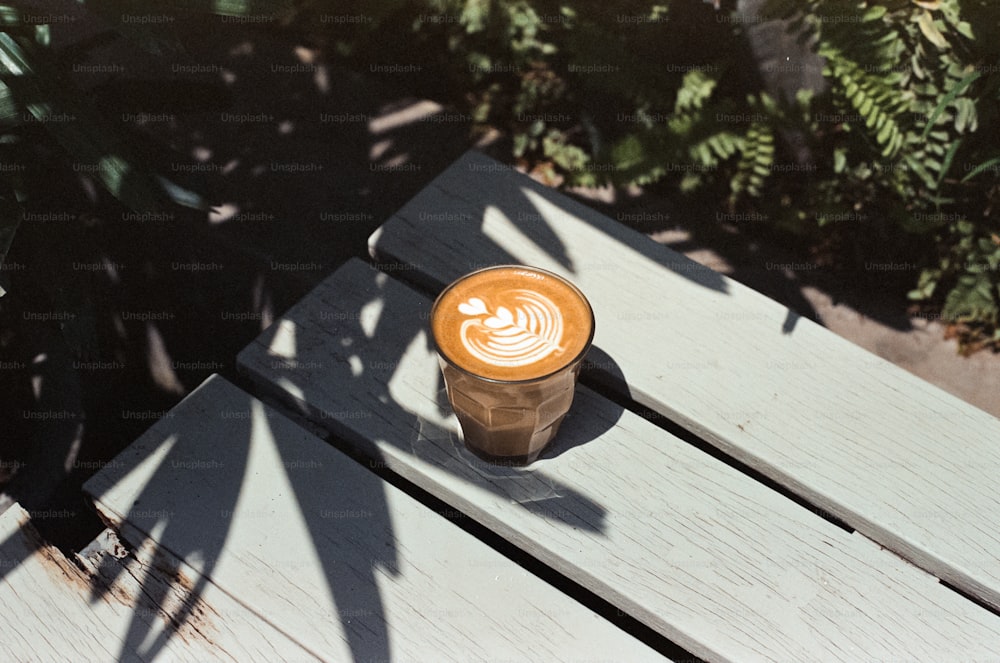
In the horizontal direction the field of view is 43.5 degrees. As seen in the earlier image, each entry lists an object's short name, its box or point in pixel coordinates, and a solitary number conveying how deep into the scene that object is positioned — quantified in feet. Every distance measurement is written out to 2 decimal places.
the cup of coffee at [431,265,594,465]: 2.15
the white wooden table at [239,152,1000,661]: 2.18
